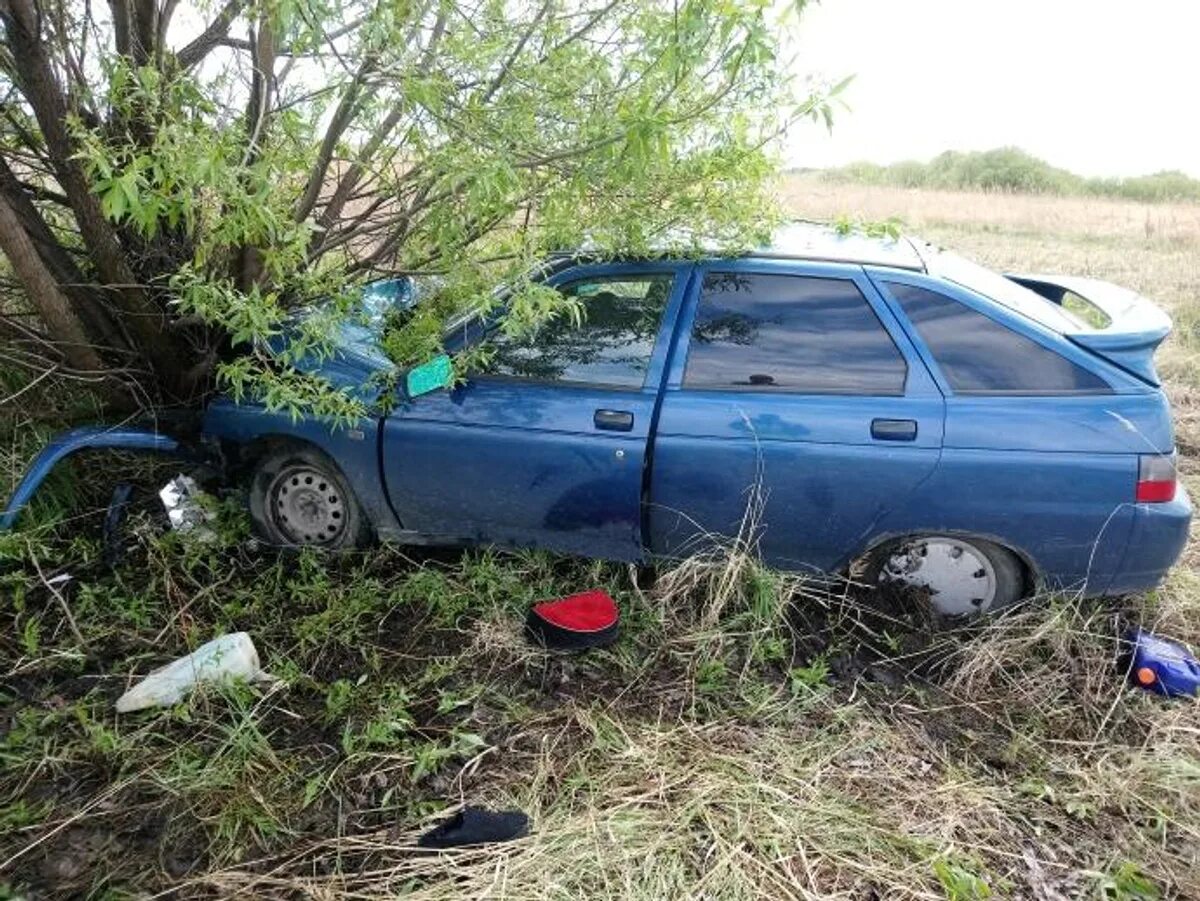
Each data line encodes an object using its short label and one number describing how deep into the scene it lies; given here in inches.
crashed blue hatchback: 112.5
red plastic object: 116.7
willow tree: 101.2
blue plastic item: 114.0
